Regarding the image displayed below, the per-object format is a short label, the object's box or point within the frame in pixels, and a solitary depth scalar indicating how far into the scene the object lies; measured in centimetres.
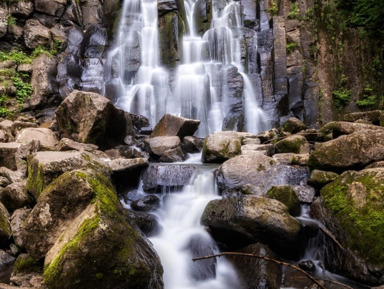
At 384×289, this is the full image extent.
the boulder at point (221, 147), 890
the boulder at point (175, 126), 1106
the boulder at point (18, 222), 464
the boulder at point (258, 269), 408
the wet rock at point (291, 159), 727
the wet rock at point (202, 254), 449
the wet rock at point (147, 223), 564
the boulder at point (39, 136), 919
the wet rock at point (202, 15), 1950
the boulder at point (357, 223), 408
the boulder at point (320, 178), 604
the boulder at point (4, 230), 461
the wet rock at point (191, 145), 1059
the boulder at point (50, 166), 480
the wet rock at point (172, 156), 947
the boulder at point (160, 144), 977
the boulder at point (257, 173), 686
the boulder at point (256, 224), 469
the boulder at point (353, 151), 589
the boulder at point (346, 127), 754
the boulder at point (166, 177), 764
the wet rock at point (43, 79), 1356
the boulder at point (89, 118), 930
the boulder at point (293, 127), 1110
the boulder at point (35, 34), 1552
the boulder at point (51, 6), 1667
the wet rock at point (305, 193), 595
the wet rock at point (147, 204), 663
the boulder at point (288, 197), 551
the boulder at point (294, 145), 851
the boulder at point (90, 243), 311
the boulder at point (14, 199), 537
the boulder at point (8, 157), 737
